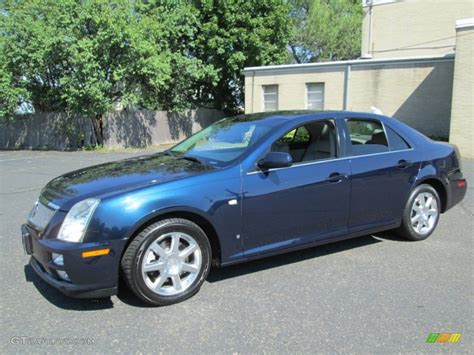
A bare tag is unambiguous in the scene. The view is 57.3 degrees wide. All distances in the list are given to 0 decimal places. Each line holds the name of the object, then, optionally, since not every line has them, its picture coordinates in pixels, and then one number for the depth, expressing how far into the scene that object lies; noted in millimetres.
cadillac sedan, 3385
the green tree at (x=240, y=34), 24172
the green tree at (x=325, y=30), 33906
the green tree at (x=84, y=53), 17000
